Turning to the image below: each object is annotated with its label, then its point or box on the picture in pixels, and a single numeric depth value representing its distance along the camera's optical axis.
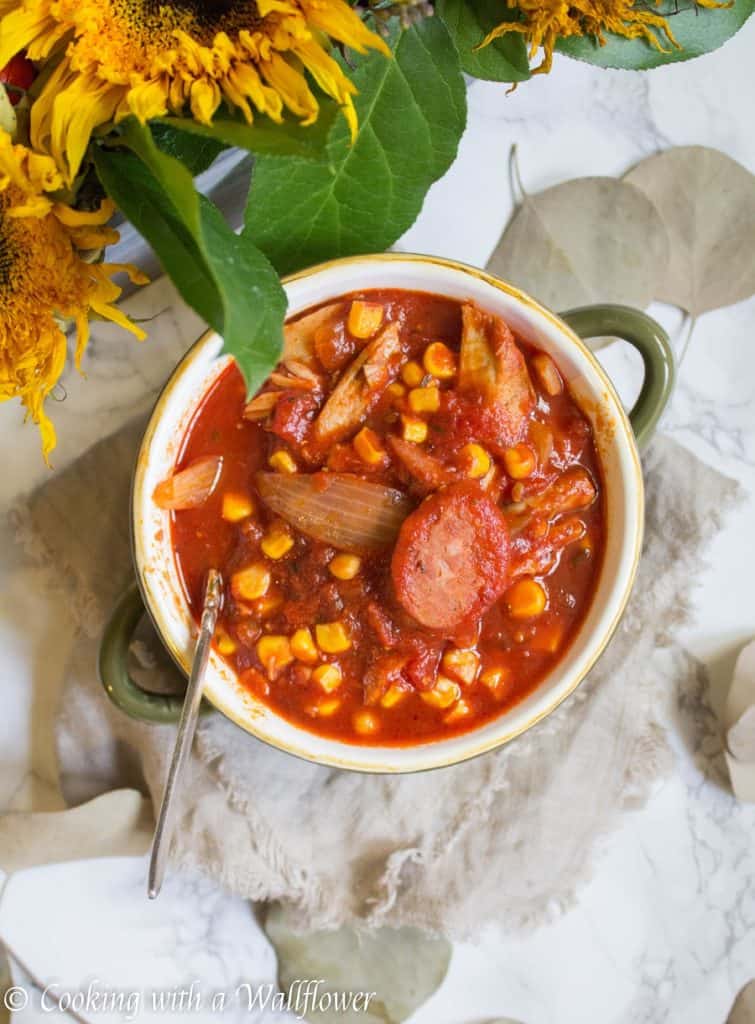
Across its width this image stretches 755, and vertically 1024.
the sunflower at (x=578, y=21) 0.36
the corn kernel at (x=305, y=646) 0.42
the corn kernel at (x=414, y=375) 0.42
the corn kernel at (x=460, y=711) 0.43
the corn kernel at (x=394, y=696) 0.43
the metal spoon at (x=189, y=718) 0.42
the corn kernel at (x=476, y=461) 0.42
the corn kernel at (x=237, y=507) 0.43
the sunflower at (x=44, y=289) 0.37
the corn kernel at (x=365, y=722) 0.43
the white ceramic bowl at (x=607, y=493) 0.42
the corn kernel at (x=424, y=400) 0.42
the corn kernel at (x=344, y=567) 0.42
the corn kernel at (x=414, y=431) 0.42
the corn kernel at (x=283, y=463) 0.42
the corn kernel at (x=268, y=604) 0.43
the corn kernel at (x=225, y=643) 0.43
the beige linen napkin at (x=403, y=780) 0.47
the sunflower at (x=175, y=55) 0.34
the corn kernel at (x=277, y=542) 0.43
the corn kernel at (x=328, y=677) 0.43
